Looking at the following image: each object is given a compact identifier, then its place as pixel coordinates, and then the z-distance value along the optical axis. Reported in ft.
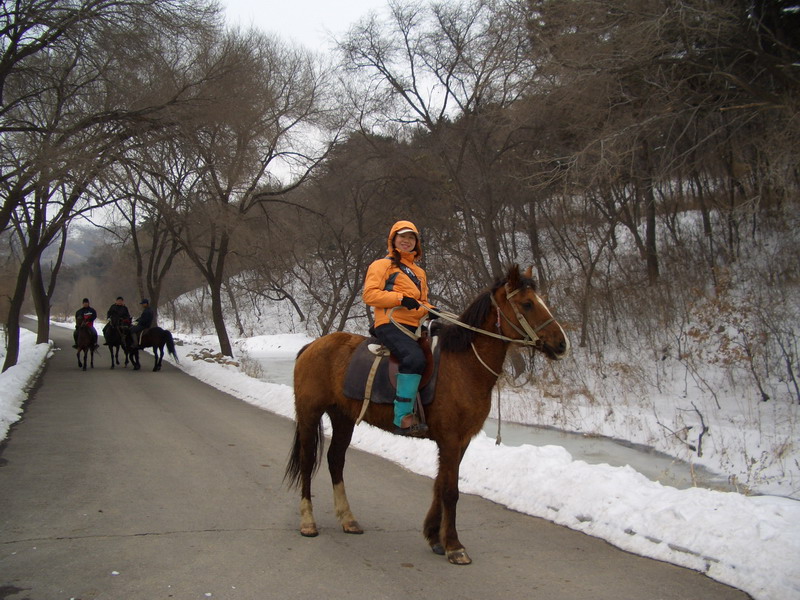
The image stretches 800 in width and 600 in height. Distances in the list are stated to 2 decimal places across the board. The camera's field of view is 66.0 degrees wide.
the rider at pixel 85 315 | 69.96
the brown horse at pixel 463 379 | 16.37
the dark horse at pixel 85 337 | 69.51
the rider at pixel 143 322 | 72.38
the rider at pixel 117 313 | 72.75
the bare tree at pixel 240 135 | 53.06
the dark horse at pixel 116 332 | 72.23
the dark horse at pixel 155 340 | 72.18
